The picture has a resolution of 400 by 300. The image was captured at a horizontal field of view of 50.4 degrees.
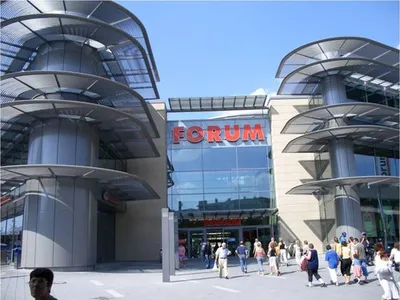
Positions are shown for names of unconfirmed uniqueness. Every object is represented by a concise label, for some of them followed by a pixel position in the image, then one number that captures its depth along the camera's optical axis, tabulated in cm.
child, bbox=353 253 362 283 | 1452
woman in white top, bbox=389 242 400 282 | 1298
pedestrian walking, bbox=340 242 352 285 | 1454
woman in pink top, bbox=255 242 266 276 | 1922
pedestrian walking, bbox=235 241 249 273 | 1998
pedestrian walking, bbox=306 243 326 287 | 1394
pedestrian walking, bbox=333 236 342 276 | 1765
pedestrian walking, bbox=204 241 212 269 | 2362
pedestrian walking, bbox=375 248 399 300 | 1031
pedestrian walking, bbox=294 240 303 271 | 2243
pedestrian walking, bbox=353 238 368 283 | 1462
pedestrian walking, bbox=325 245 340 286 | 1434
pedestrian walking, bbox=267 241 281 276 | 1873
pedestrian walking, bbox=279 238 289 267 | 2356
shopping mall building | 2097
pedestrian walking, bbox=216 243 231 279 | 1786
